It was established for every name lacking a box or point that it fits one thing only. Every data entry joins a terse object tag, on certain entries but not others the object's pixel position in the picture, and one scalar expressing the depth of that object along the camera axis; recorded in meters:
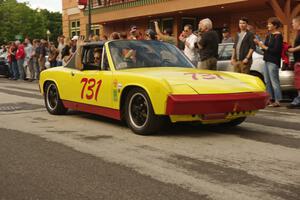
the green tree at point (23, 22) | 84.94
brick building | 20.88
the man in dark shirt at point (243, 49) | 9.90
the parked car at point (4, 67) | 23.19
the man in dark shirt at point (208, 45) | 9.60
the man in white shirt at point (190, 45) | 11.15
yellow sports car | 5.97
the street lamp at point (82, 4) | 22.93
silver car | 10.59
